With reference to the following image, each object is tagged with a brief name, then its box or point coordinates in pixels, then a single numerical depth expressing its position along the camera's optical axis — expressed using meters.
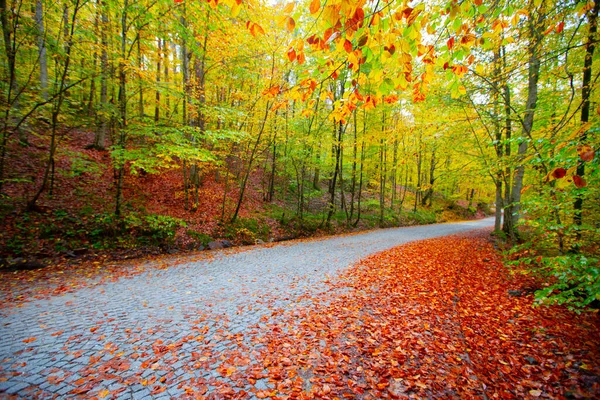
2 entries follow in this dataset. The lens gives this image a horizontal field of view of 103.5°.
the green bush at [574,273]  2.87
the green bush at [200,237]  8.86
